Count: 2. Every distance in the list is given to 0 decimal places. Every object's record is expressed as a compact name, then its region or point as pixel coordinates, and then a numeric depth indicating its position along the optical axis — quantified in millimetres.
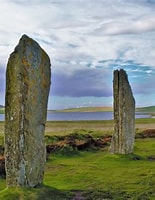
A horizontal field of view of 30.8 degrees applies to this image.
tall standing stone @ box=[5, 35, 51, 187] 10192
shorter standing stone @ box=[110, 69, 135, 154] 18445
